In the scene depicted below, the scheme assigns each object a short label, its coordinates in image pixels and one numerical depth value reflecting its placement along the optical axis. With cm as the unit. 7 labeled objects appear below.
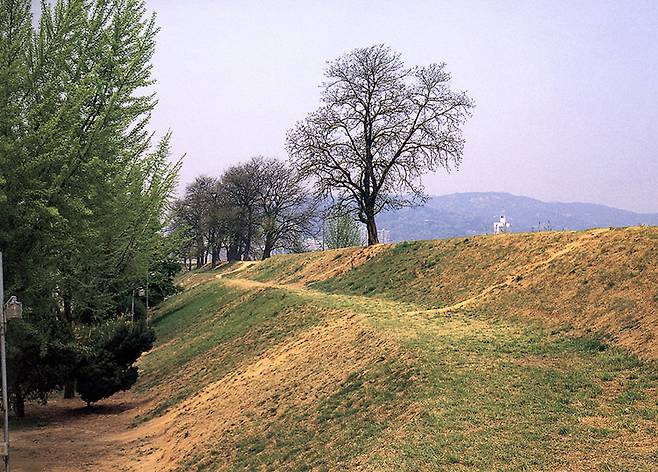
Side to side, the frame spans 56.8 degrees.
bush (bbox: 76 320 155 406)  2639
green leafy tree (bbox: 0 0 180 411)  1246
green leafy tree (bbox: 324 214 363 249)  8575
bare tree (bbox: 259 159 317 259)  8200
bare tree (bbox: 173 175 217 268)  8854
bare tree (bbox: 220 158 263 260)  8769
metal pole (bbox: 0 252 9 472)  1102
